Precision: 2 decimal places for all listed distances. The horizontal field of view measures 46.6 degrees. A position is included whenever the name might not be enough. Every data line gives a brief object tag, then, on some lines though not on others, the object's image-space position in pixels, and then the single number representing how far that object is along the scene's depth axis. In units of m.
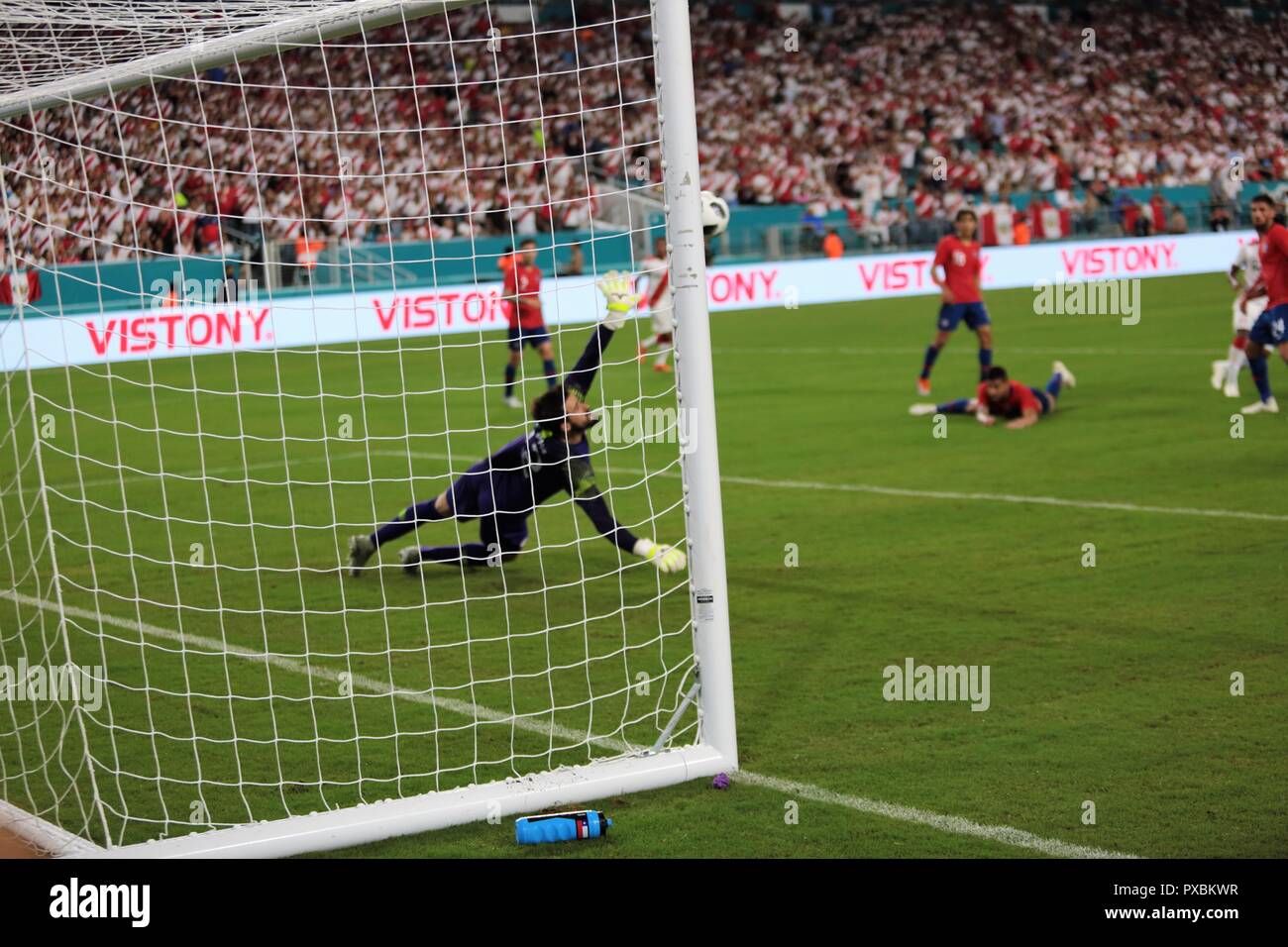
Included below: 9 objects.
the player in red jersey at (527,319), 15.15
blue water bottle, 4.89
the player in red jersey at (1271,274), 11.84
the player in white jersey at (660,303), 19.83
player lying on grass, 13.32
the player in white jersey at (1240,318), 13.95
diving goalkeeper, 7.82
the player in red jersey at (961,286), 14.66
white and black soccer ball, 6.14
